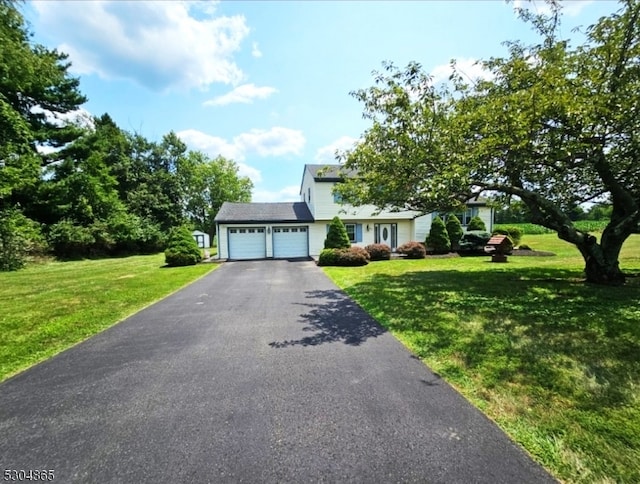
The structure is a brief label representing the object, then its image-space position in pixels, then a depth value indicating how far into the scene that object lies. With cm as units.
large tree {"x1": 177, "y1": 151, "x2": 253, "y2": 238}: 3650
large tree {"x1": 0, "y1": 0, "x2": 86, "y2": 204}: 1030
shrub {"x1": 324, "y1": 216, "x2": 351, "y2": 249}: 1712
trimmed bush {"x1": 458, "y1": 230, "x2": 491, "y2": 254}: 1870
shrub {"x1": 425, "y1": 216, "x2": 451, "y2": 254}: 1923
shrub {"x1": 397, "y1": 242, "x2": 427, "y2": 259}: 1756
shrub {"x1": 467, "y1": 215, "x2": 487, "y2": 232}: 2109
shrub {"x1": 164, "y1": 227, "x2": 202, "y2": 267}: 1620
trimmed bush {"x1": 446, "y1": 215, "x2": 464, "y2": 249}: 2028
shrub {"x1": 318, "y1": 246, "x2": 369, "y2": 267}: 1506
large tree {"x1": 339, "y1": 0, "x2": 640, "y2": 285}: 645
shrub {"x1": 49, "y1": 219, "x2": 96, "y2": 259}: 2033
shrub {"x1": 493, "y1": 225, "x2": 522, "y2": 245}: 2141
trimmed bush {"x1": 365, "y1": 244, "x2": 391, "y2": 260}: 1716
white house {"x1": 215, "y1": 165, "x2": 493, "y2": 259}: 1958
